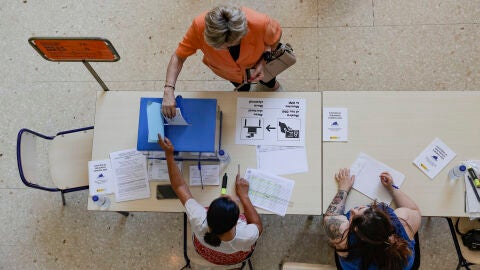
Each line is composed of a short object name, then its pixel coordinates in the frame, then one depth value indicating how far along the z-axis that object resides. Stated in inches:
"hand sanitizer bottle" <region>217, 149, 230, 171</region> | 76.0
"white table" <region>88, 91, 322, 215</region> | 76.7
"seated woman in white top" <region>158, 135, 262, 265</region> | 60.8
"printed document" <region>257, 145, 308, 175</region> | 77.5
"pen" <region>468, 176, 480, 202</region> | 73.1
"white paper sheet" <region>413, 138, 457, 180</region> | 75.0
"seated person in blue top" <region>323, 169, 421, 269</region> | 62.8
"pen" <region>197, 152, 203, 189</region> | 78.0
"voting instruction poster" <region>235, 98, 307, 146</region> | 79.0
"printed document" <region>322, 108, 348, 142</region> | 78.2
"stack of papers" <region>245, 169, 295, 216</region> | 76.2
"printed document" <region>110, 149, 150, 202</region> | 78.7
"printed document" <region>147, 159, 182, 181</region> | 78.8
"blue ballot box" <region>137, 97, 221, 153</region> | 71.7
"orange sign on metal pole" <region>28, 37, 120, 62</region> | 71.2
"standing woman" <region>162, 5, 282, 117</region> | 63.7
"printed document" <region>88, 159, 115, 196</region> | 79.6
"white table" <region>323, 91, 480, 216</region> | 74.5
